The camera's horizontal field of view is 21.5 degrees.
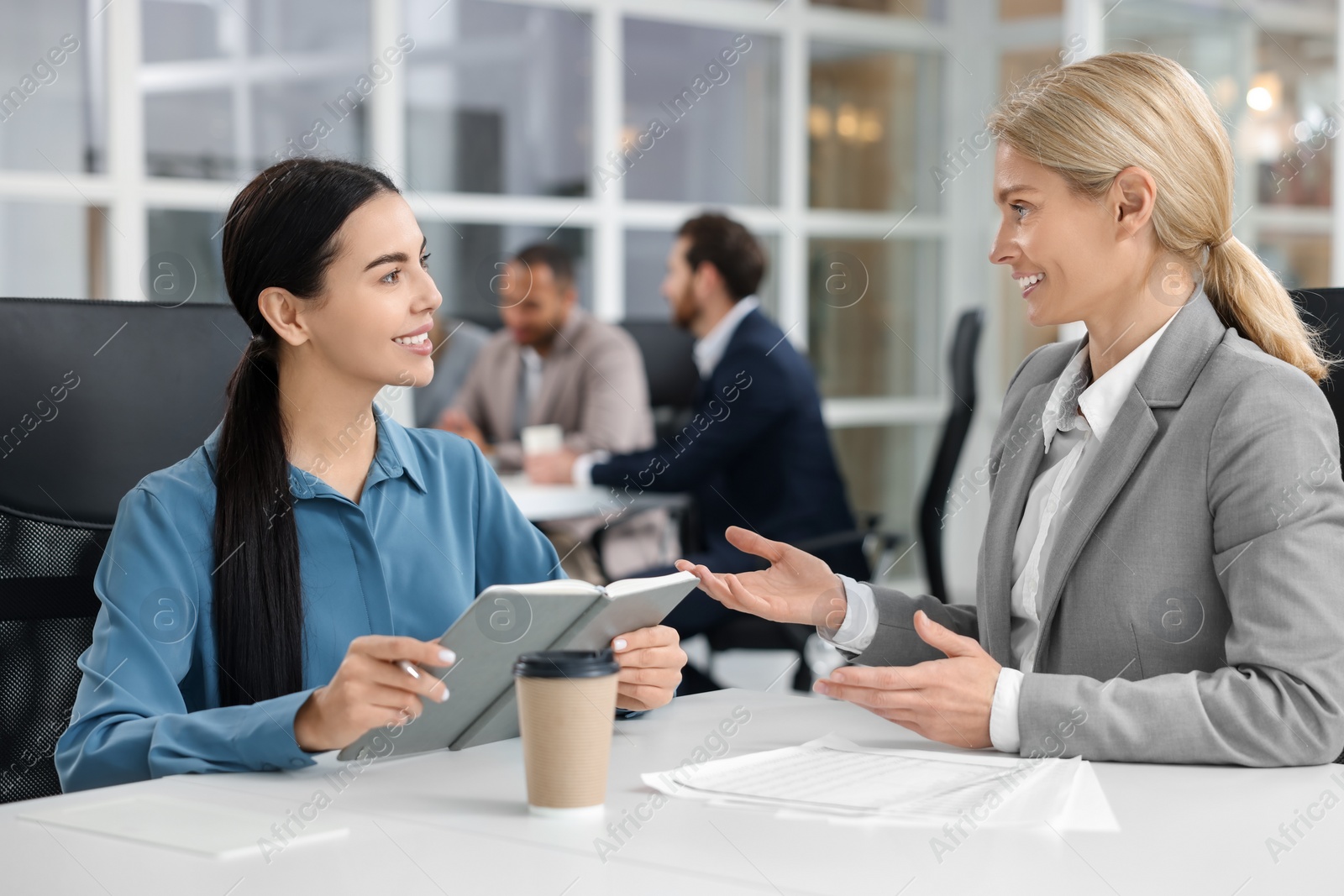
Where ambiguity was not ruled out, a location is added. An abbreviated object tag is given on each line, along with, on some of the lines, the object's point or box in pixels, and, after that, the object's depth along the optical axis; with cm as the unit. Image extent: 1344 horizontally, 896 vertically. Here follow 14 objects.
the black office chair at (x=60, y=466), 327
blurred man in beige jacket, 702
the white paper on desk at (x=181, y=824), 281
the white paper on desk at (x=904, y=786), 287
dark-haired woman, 303
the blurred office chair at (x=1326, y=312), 338
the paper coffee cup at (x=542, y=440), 677
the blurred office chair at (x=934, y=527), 522
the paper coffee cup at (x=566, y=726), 282
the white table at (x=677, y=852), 274
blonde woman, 303
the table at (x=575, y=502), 578
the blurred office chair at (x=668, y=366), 761
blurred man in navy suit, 595
